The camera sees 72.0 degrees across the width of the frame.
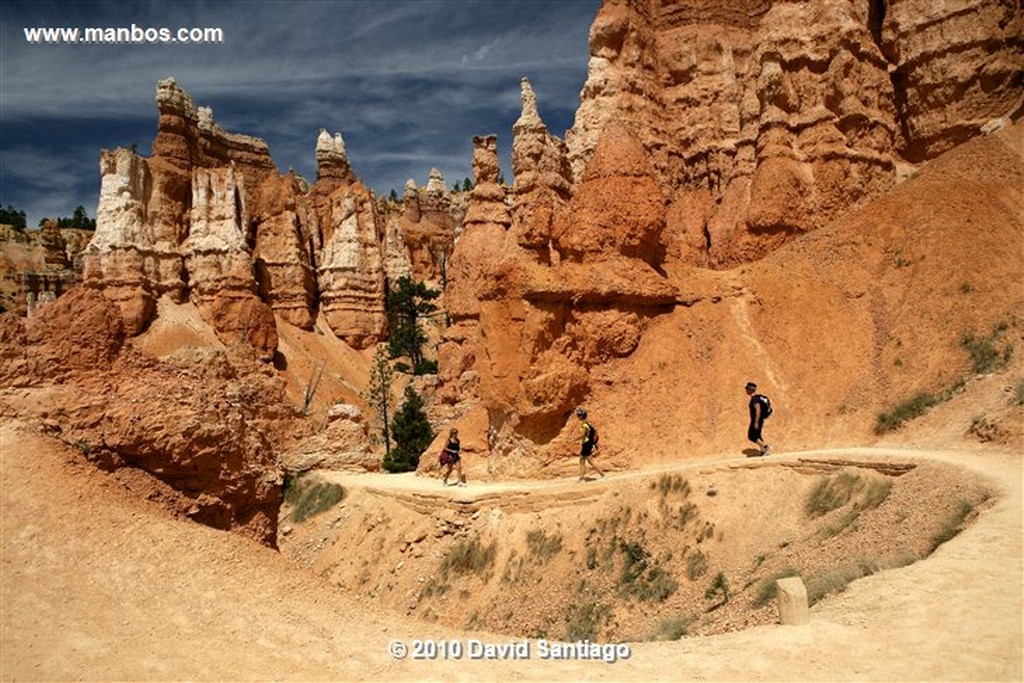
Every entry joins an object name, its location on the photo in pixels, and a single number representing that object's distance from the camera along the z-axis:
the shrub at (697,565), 13.38
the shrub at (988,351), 16.80
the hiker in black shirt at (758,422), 16.47
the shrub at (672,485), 15.38
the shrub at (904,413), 16.52
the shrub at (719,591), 11.77
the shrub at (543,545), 16.42
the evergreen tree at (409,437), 33.56
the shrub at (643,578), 13.60
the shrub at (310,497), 25.42
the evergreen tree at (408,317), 55.56
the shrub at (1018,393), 13.05
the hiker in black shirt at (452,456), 21.48
